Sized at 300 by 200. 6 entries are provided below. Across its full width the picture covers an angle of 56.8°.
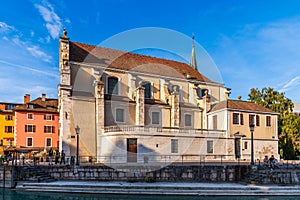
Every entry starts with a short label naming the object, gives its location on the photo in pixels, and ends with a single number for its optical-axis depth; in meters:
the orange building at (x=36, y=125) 36.28
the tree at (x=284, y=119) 40.06
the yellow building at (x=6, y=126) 41.27
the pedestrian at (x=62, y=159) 24.72
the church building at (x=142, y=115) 27.77
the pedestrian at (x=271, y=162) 20.75
